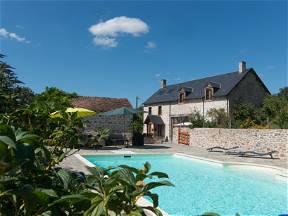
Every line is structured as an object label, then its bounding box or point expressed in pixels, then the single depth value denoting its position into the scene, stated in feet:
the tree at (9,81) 9.05
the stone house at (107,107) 73.76
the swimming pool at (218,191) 18.98
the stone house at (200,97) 68.85
